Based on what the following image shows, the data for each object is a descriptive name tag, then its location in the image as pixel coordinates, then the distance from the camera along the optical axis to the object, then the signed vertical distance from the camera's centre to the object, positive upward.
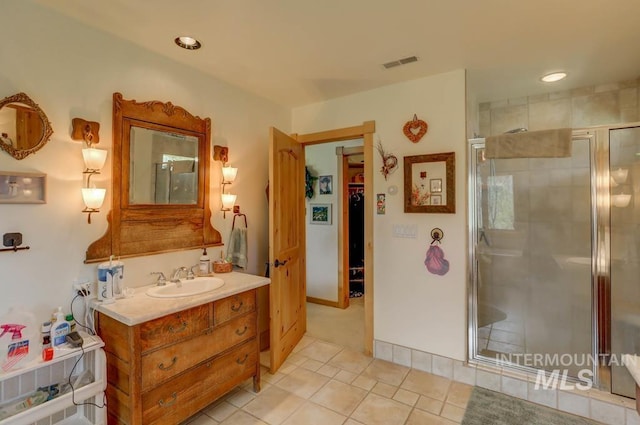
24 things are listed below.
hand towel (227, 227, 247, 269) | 2.71 -0.31
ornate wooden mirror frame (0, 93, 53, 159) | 1.57 +0.48
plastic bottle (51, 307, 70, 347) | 1.58 -0.62
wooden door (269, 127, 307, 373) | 2.61 -0.31
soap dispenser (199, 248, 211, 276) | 2.42 -0.41
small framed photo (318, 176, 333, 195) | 4.38 +0.43
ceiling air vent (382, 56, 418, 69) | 2.30 +1.19
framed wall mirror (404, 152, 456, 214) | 2.52 +0.26
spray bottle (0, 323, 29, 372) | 1.42 -0.65
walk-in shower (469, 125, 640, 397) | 2.11 -0.34
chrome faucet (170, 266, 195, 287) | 2.21 -0.47
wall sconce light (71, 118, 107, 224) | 1.81 +0.34
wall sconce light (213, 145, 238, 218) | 2.62 +0.34
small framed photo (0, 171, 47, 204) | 1.57 +0.14
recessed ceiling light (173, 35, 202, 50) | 2.04 +1.19
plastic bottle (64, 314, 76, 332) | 1.69 -0.61
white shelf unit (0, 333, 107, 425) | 1.43 -0.92
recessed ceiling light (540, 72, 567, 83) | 2.56 +1.18
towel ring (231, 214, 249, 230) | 2.78 -0.08
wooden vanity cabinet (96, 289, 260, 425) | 1.61 -0.88
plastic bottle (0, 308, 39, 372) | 1.44 -0.63
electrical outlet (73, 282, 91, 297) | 1.80 -0.45
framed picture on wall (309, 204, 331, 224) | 4.38 +0.01
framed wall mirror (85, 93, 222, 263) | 2.01 +0.23
